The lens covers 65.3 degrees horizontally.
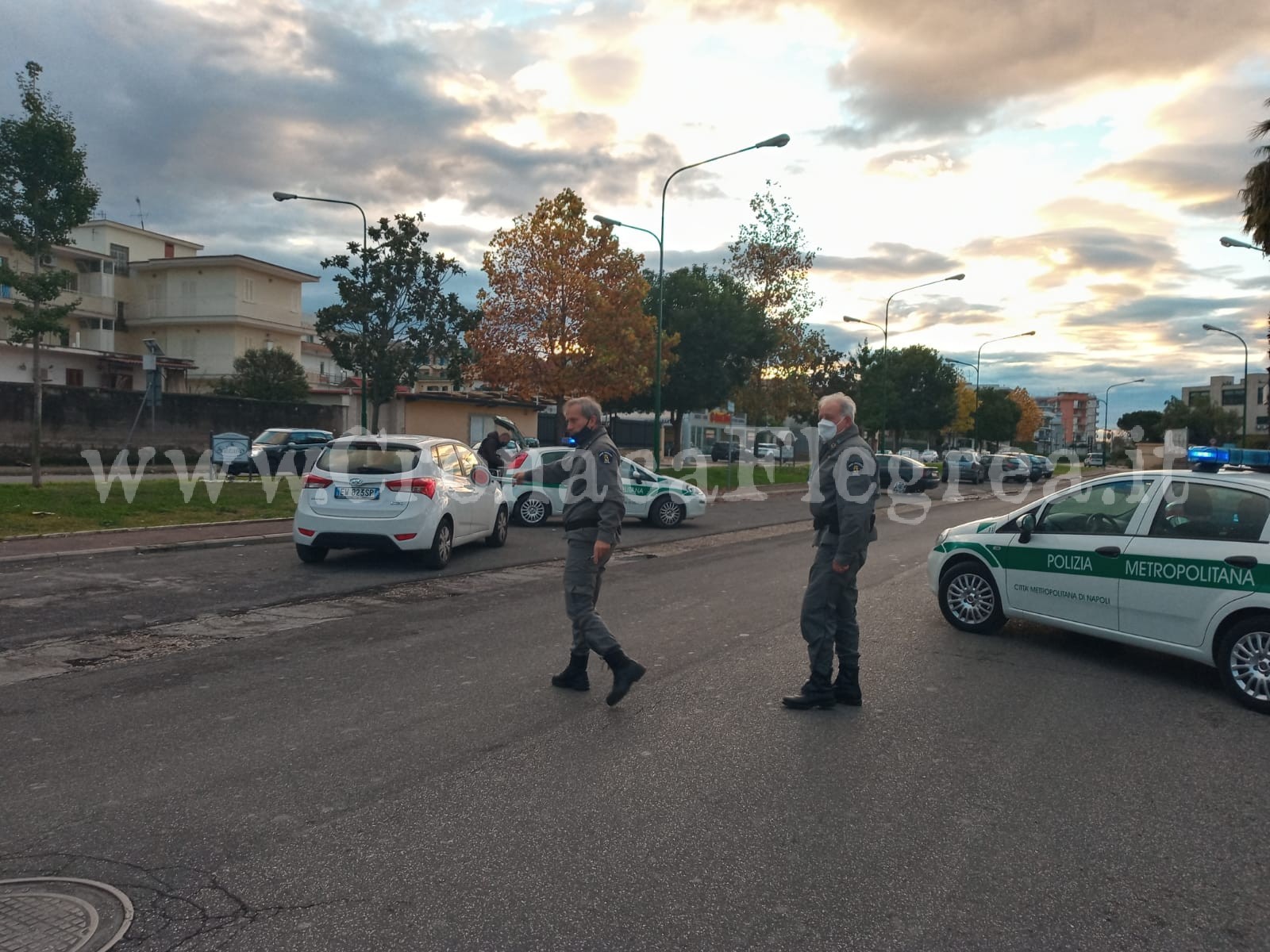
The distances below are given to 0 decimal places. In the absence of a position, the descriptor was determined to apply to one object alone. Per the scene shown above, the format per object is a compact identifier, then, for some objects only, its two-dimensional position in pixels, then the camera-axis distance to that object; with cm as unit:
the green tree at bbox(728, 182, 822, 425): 4284
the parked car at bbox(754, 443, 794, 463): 6400
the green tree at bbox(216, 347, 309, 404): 4741
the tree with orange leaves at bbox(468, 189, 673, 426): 3356
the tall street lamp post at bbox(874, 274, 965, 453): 4222
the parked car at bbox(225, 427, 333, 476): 2852
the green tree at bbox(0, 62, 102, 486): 1582
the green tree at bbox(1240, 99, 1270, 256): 2336
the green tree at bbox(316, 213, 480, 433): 2589
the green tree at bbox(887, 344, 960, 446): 7175
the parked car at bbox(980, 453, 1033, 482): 4625
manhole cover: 312
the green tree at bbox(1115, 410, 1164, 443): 9925
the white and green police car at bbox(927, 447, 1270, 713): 636
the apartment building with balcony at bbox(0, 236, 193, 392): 4206
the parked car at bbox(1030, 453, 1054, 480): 5298
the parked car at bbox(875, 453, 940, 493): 3400
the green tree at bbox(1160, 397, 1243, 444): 7862
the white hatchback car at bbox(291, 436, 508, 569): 1154
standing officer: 578
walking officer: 600
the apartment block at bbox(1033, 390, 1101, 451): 17050
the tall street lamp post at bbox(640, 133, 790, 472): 3009
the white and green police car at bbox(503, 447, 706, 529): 1755
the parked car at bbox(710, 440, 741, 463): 5722
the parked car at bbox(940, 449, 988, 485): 4441
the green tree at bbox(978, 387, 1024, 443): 9512
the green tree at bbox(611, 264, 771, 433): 4653
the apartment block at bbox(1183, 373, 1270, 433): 10183
